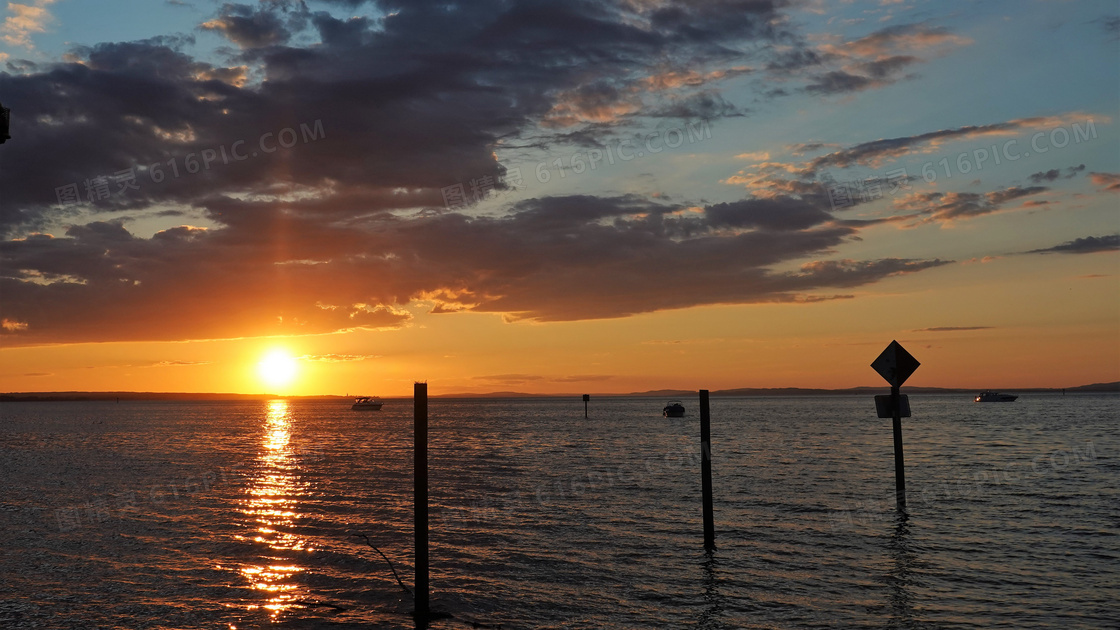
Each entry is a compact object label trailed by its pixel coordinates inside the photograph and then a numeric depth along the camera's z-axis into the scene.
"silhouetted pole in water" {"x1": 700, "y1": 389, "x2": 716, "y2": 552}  19.53
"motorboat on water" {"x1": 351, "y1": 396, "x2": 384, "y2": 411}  182.12
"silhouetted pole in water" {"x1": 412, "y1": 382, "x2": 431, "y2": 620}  14.73
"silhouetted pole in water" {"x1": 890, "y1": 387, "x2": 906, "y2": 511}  21.20
